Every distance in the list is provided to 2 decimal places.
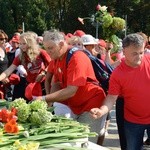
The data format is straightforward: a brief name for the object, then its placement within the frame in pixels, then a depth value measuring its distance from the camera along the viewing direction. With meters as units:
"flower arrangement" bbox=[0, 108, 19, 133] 2.99
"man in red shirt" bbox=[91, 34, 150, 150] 3.84
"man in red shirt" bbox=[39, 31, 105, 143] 3.90
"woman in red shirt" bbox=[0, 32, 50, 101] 5.58
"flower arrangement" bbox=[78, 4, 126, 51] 6.73
